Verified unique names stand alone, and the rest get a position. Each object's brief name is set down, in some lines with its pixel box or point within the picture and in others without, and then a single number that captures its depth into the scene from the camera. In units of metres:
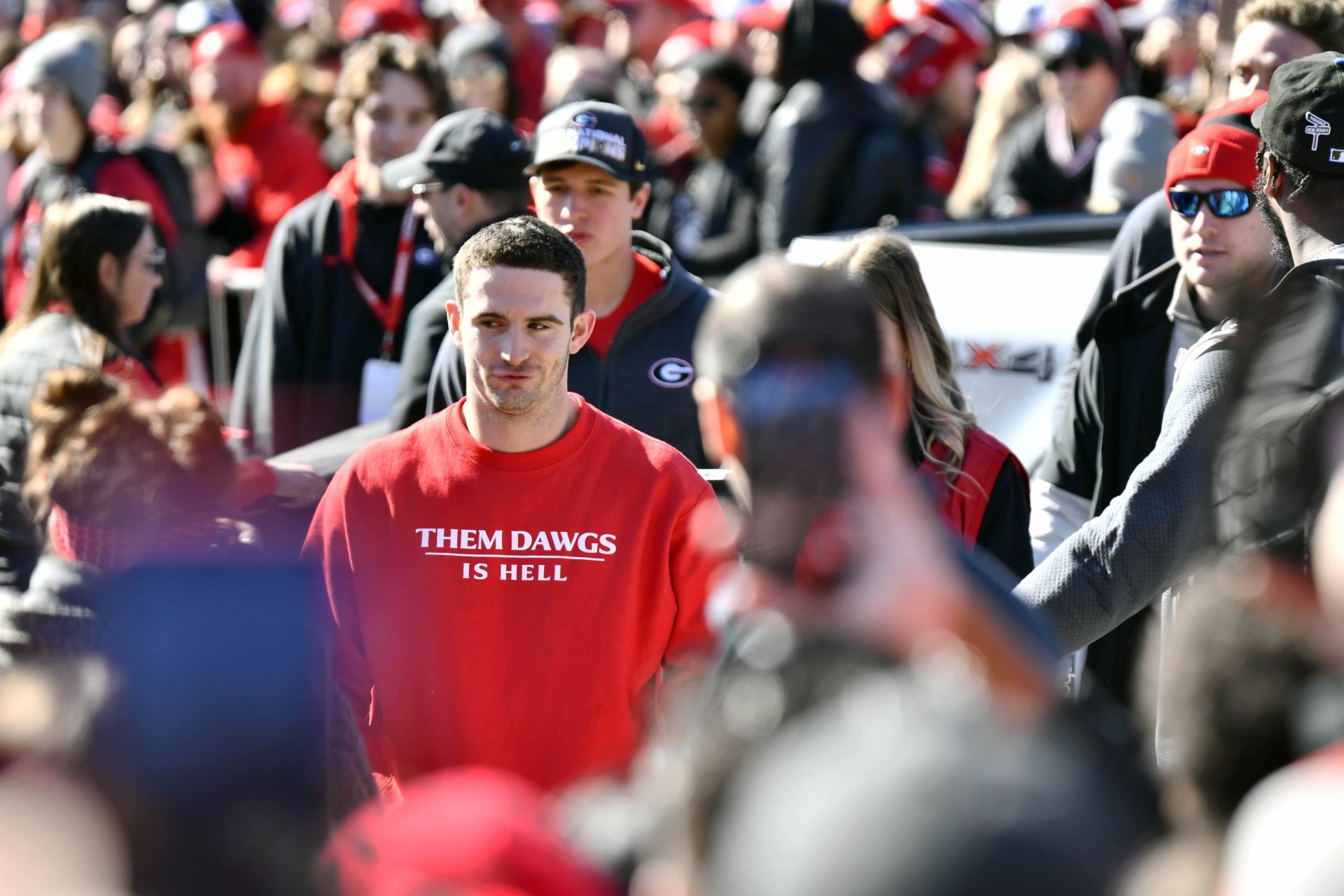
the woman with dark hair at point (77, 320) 9.44
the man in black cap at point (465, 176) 11.46
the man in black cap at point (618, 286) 9.82
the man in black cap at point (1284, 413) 5.33
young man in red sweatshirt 7.34
